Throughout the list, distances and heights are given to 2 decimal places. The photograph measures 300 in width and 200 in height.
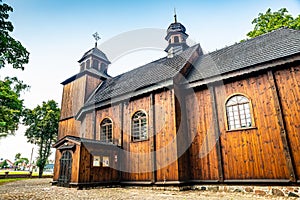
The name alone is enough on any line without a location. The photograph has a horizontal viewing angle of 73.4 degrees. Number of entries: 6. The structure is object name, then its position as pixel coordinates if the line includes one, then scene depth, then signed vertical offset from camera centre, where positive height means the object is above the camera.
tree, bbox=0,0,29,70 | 7.08 +4.16
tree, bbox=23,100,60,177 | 26.73 +4.32
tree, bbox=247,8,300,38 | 15.09 +10.40
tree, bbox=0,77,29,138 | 14.49 +4.87
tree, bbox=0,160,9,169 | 71.46 -0.84
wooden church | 7.42 +1.54
